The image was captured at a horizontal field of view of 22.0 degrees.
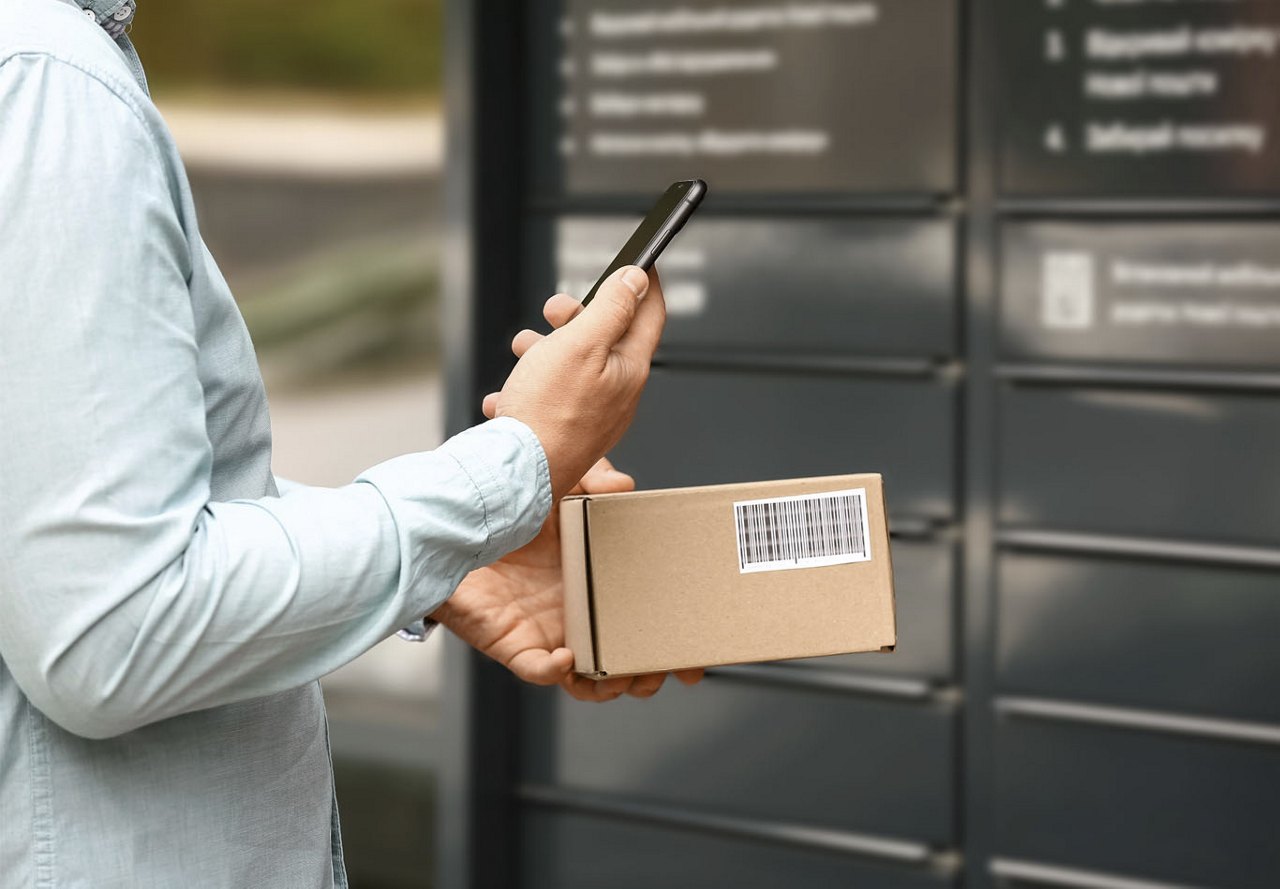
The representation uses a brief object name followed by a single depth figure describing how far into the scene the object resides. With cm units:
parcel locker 281
